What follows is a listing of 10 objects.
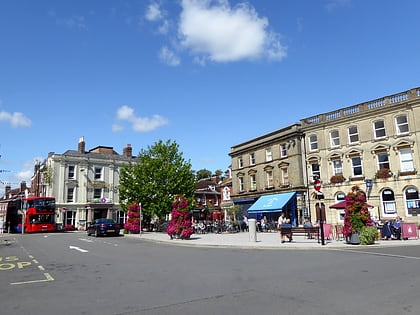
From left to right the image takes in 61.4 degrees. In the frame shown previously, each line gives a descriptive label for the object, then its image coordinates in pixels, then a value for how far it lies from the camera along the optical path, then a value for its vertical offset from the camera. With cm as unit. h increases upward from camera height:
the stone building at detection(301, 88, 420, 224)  2622 +498
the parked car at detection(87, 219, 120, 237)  2995 -36
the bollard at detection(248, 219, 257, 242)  2047 -77
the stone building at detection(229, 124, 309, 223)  3359 +477
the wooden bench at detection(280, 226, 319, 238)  1931 -78
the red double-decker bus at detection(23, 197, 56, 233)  3875 +130
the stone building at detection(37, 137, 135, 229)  5066 +588
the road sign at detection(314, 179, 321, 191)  1864 +165
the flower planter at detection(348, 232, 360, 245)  1745 -112
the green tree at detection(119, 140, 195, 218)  3553 +418
